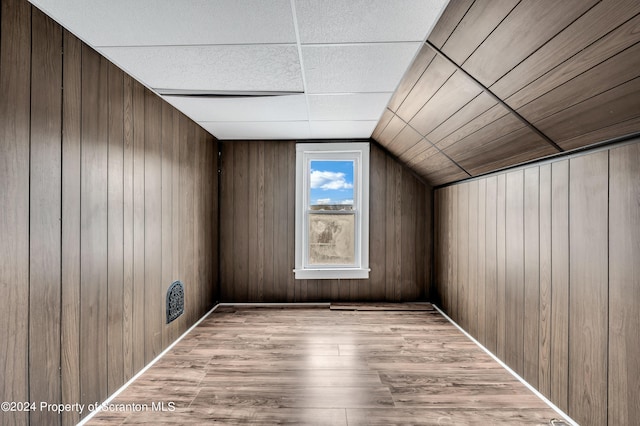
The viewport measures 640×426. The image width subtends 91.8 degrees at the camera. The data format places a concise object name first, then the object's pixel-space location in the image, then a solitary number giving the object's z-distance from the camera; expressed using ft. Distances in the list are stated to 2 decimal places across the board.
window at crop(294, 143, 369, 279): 12.73
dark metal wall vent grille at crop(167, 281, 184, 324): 8.79
